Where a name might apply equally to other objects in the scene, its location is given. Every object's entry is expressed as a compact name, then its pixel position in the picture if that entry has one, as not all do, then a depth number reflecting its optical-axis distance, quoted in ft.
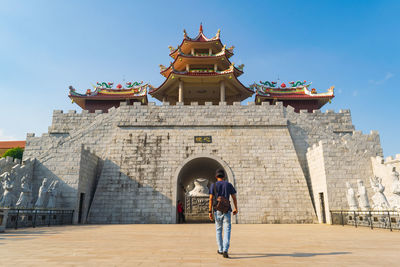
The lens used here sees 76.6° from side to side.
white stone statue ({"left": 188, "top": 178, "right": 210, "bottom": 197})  87.92
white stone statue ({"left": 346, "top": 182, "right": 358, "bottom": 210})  40.14
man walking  15.76
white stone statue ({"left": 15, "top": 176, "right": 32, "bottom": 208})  38.70
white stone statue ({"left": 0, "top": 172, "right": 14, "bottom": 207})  37.04
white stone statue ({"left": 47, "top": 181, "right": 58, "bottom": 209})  41.61
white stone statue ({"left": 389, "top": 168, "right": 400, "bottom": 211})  33.82
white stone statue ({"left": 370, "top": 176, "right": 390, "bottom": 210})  35.44
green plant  100.16
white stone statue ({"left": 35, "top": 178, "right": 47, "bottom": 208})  40.52
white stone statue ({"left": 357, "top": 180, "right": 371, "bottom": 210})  38.03
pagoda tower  77.36
